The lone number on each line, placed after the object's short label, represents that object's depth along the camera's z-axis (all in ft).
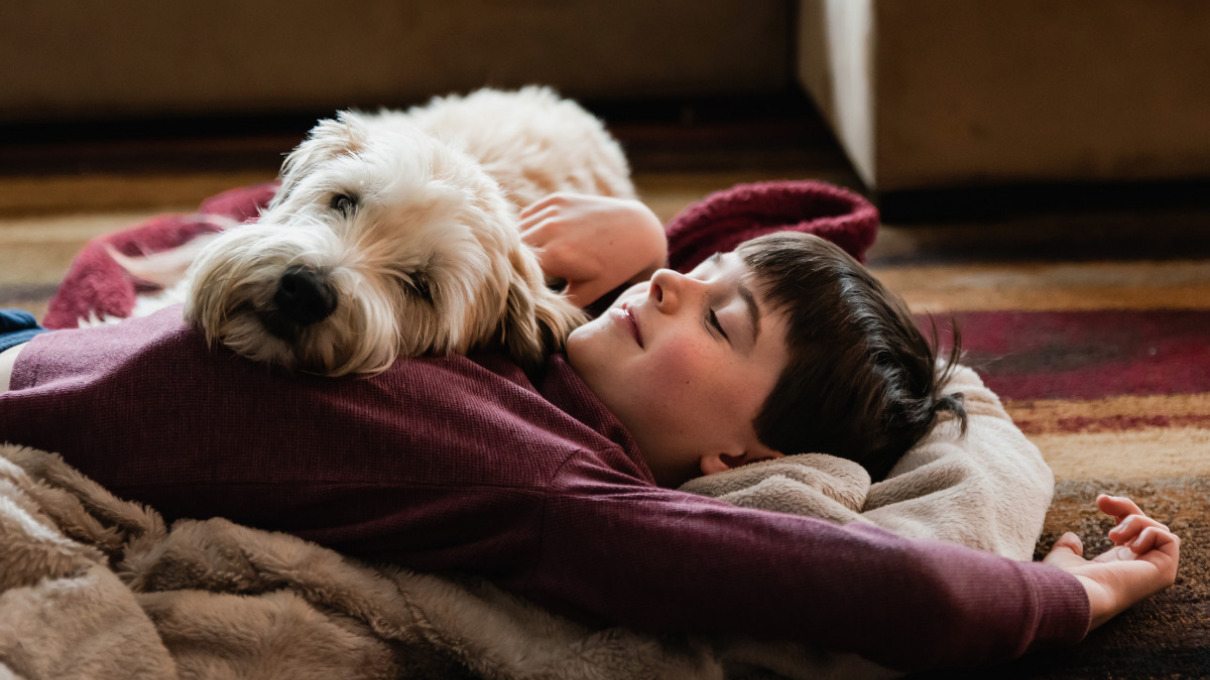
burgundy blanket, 5.85
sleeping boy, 3.35
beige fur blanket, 3.25
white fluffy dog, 3.67
